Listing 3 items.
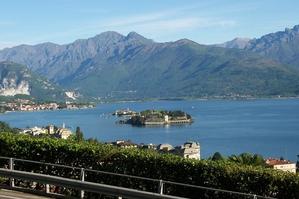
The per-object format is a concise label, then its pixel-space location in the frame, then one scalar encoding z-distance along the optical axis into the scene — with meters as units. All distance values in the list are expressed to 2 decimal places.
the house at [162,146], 93.81
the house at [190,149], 89.25
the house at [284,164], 64.97
